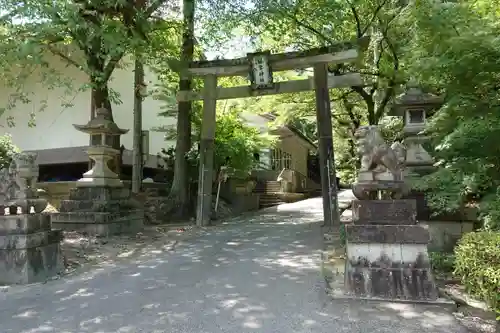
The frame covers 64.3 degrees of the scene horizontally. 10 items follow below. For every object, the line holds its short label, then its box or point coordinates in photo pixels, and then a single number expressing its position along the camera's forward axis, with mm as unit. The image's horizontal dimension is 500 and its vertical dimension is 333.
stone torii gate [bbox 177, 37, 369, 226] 11188
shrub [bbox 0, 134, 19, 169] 13203
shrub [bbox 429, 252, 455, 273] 6117
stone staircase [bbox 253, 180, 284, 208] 20859
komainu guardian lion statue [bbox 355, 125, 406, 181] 5266
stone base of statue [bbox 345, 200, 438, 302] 4914
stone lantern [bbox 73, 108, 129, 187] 10617
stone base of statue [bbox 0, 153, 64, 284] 6191
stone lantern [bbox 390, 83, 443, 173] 7359
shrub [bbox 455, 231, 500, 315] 4000
